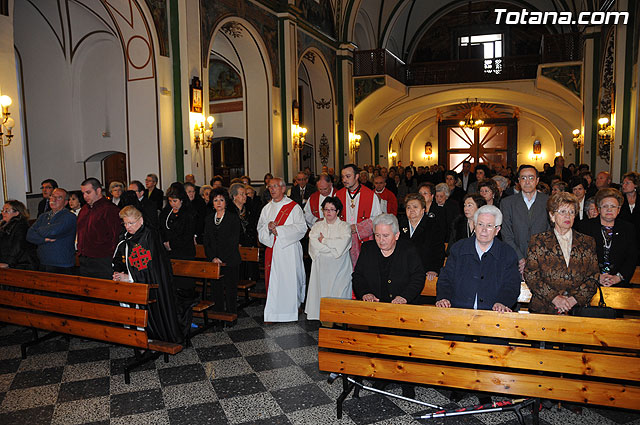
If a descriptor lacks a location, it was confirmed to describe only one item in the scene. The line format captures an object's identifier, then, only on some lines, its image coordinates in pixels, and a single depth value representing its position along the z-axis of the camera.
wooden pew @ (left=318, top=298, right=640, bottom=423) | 3.10
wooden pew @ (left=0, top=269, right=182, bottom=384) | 4.30
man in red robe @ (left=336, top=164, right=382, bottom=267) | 6.06
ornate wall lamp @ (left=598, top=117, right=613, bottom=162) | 13.03
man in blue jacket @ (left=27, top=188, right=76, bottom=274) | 5.41
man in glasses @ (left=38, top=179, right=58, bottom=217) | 7.41
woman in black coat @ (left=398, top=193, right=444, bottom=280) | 4.87
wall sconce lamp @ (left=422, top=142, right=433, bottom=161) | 26.70
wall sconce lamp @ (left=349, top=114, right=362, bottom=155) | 17.94
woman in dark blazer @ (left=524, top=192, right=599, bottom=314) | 3.59
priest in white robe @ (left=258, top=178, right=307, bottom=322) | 5.75
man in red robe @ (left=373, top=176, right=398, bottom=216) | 8.22
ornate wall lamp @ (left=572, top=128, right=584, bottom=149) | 20.06
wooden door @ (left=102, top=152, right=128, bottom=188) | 12.97
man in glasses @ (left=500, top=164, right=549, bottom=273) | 4.91
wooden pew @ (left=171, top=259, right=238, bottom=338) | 5.26
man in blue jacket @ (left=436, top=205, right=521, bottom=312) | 3.56
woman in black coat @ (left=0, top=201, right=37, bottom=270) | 5.60
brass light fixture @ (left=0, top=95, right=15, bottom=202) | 6.94
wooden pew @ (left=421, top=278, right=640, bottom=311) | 3.95
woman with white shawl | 5.35
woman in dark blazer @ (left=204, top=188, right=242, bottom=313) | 5.73
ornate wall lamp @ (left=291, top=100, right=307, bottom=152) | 13.84
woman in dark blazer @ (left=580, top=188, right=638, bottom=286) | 4.29
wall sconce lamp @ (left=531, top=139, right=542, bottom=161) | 24.98
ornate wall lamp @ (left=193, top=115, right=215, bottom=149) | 10.14
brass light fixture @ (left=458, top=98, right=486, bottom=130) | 21.36
